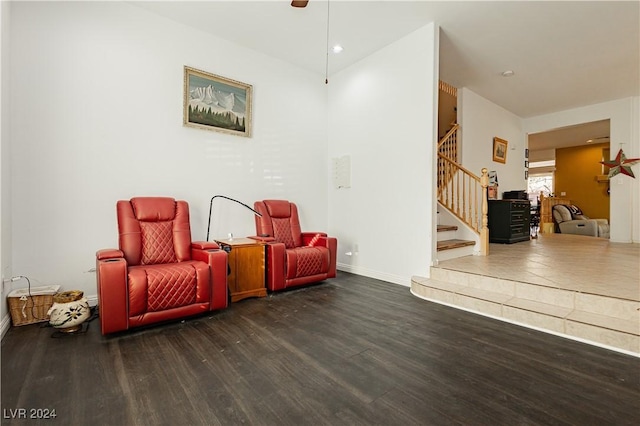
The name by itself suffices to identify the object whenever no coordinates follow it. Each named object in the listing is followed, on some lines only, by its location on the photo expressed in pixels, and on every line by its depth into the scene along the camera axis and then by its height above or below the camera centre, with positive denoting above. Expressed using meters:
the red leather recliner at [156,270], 2.34 -0.51
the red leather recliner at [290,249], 3.58 -0.47
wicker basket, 2.53 -0.81
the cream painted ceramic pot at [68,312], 2.37 -0.83
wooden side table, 3.34 -0.65
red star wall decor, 5.98 +1.06
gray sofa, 7.82 -0.22
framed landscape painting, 3.73 +1.48
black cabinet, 5.79 -0.11
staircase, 4.57 +0.22
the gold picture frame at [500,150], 6.47 +1.45
